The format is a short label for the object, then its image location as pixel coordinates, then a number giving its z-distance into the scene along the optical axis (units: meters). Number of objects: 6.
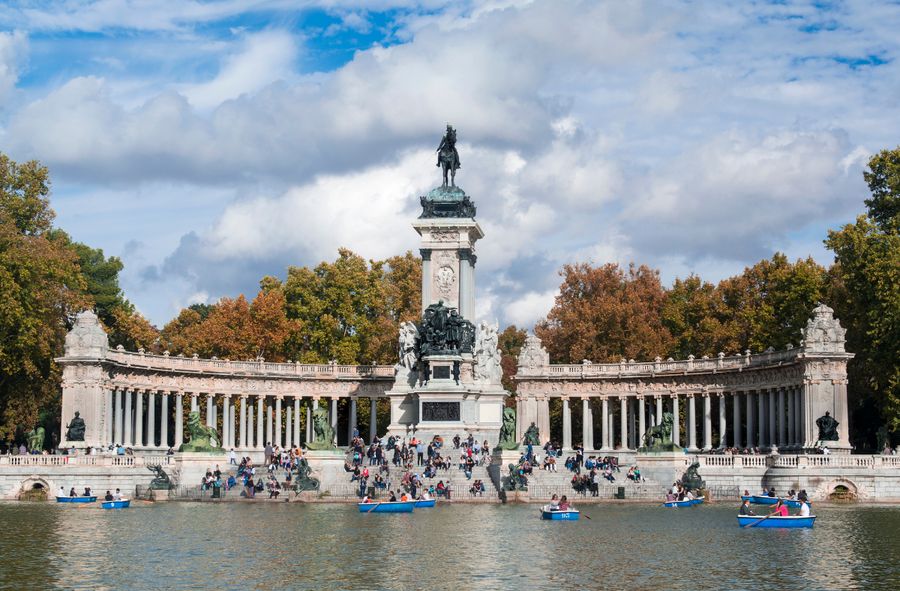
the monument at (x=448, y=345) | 80.62
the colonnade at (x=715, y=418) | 80.75
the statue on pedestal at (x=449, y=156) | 88.69
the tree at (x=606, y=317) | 102.69
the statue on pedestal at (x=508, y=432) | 65.12
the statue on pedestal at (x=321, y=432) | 66.12
